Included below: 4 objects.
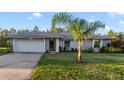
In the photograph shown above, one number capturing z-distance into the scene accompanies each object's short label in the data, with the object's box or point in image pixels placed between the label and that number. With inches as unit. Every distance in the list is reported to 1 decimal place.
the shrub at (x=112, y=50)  440.7
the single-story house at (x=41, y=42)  427.4
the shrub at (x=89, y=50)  438.4
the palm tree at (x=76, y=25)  243.4
